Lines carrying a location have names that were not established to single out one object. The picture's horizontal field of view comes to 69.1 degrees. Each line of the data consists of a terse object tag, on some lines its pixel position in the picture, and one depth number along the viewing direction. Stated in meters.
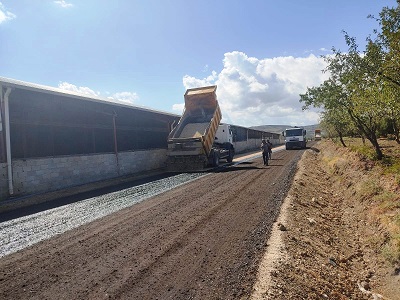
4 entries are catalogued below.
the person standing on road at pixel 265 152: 18.94
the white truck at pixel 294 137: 35.94
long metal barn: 11.78
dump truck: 18.20
